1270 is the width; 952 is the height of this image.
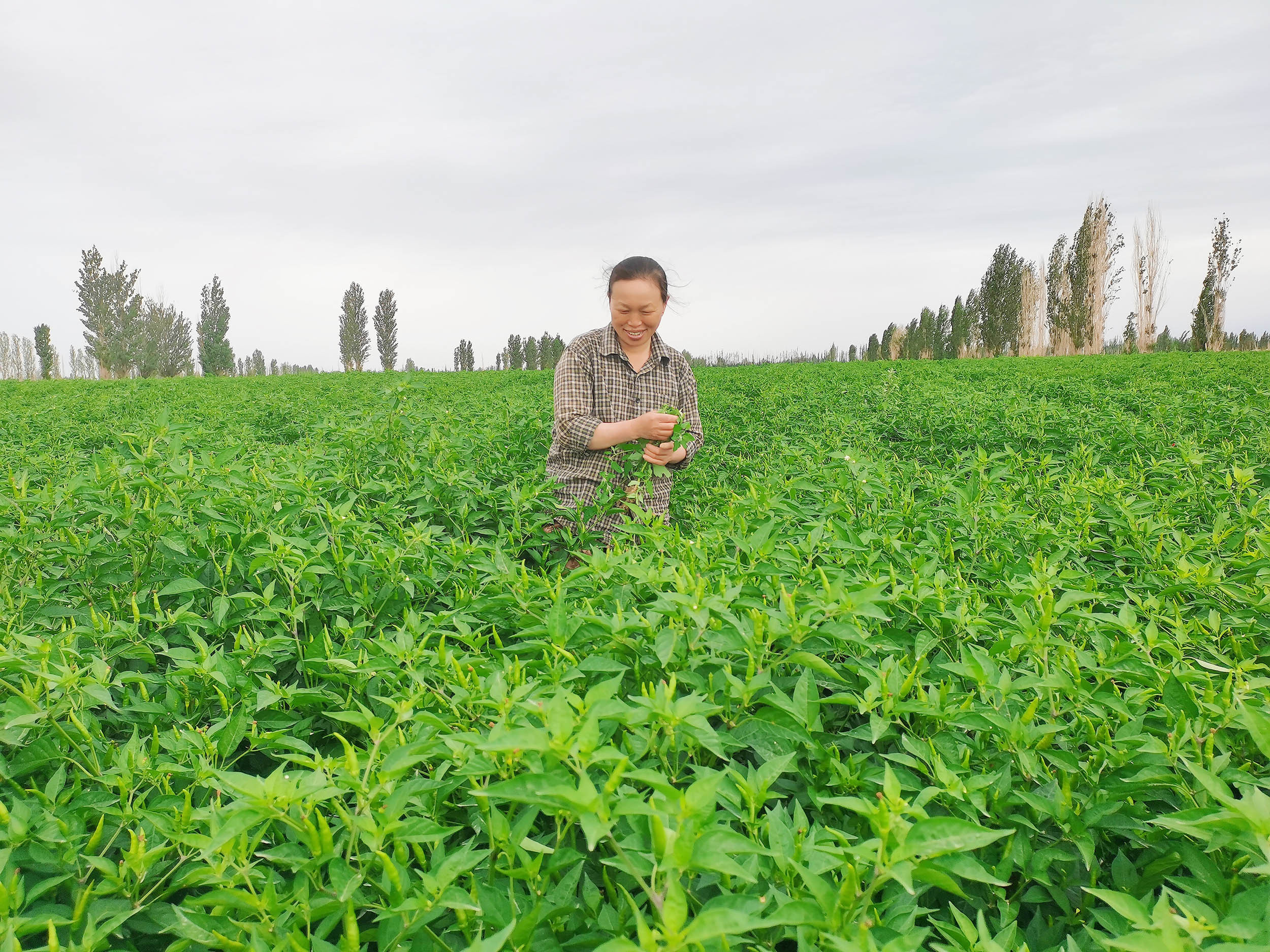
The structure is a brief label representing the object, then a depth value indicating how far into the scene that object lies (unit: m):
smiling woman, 3.50
